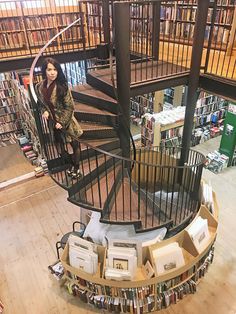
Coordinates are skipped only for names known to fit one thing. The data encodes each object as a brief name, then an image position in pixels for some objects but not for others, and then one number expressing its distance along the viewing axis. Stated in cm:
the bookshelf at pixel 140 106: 700
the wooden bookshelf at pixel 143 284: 302
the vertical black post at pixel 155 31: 418
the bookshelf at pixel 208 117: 662
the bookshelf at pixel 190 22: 514
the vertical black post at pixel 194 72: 325
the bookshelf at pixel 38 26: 569
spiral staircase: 285
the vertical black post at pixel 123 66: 268
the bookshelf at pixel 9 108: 669
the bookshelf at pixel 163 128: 566
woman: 253
